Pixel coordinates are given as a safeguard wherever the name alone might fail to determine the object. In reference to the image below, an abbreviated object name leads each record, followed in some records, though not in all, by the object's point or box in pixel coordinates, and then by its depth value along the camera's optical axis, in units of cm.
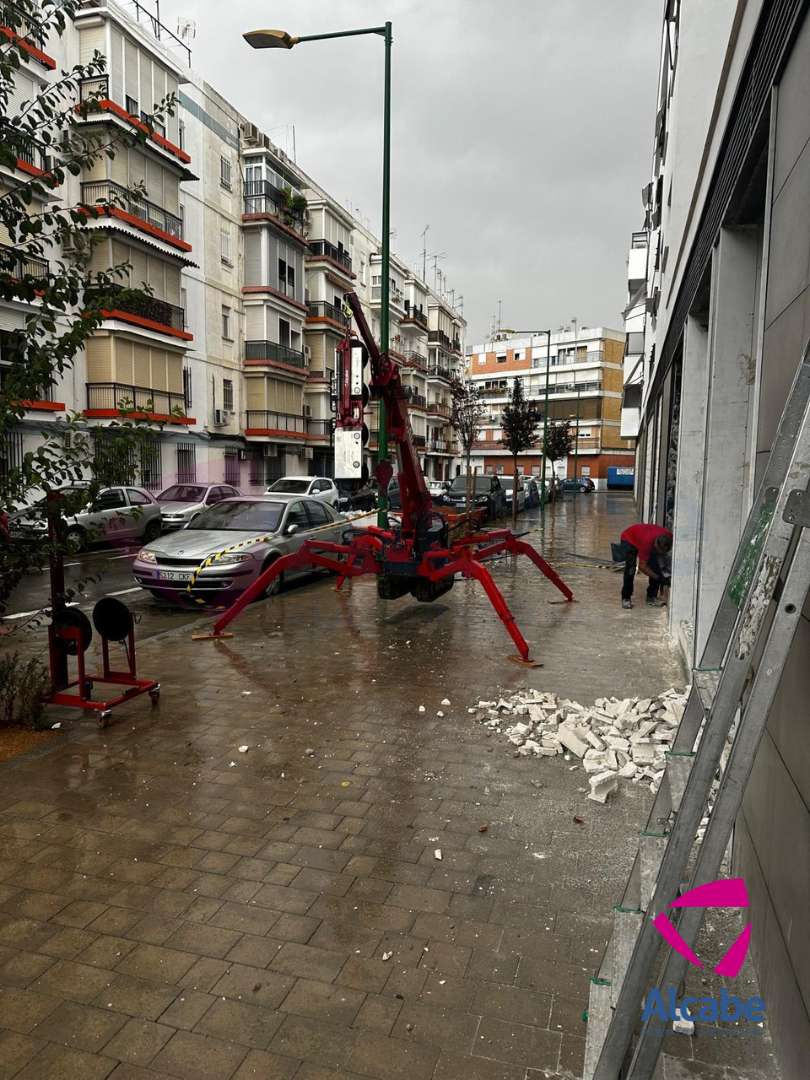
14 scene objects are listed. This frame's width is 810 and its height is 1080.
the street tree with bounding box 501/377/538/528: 3644
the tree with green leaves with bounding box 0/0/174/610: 495
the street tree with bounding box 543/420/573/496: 5191
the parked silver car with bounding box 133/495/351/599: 1012
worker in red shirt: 948
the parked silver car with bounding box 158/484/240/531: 1889
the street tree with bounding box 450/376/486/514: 4606
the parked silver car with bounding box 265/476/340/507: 2197
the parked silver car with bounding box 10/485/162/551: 1736
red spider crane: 829
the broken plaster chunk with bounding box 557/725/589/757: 519
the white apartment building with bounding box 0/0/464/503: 2656
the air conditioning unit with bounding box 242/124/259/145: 3575
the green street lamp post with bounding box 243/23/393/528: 1199
